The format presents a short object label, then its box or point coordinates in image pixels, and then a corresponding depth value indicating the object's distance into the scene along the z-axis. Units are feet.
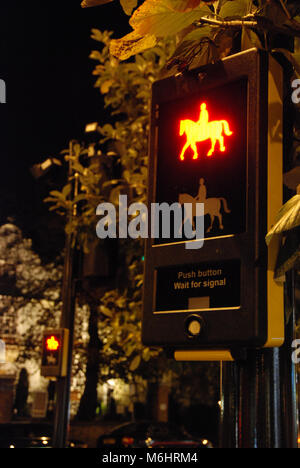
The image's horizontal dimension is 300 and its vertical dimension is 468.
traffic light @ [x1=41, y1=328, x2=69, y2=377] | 34.91
